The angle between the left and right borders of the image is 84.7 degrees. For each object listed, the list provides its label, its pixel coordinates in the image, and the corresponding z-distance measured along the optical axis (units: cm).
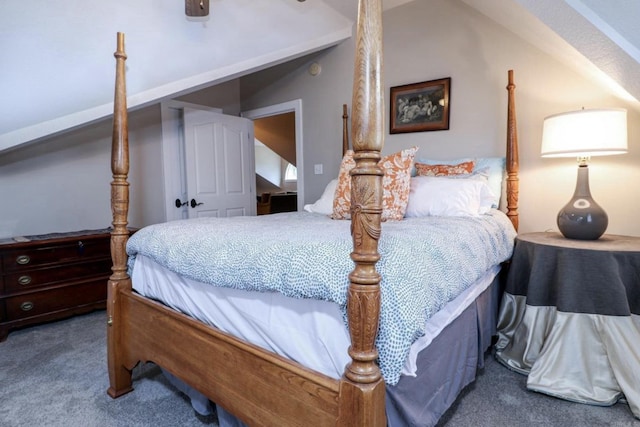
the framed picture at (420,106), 281
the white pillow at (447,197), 210
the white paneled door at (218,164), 355
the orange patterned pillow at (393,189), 207
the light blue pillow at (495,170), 248
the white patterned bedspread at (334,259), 92
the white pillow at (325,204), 254
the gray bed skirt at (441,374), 108
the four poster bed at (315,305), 85
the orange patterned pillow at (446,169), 248
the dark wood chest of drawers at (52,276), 246
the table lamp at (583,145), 182
